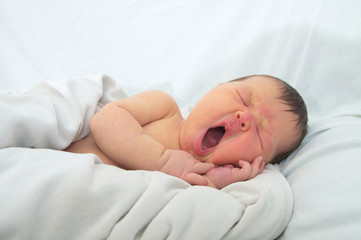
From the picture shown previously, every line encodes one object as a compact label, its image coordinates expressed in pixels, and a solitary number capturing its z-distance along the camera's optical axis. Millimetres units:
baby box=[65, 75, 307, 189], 437
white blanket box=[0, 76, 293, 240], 353
